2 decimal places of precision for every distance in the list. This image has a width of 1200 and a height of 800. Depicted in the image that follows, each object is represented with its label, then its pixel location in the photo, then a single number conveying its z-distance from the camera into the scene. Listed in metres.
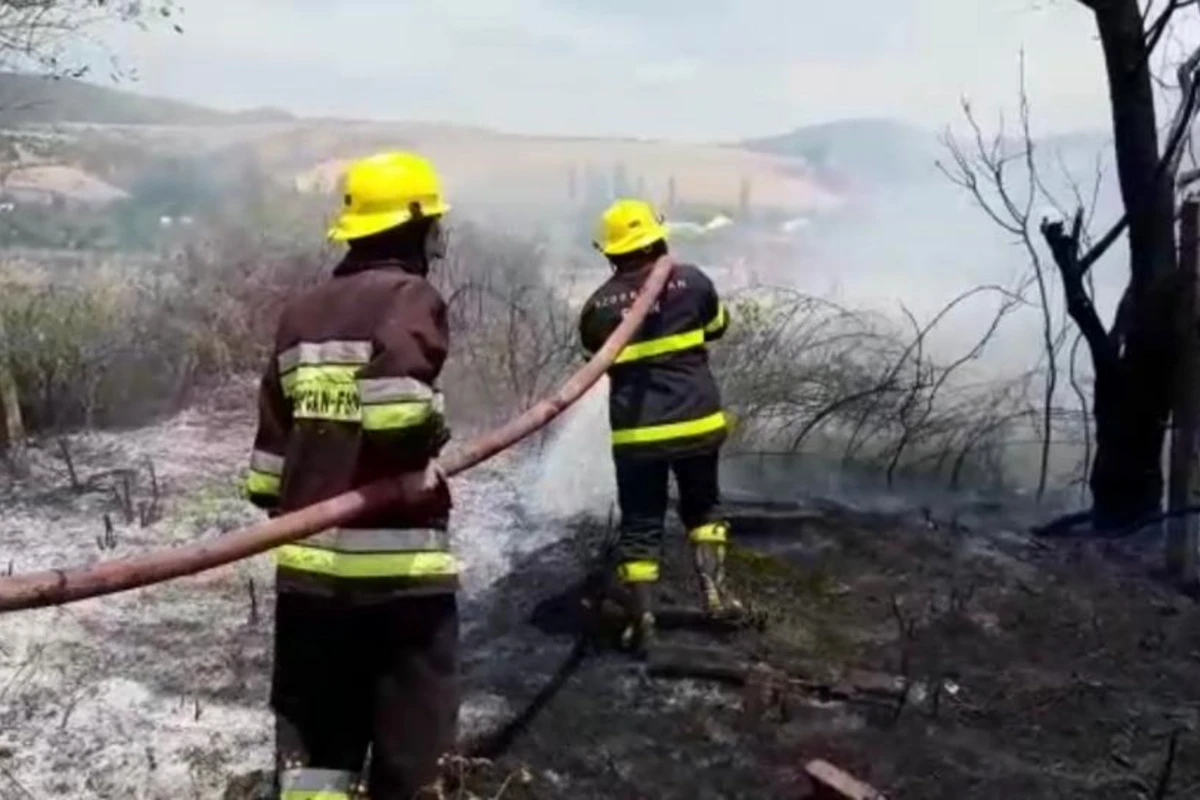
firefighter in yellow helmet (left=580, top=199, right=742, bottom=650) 5.77
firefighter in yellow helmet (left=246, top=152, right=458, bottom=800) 3.59
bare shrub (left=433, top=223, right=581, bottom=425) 9.45
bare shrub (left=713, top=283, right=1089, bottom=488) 8.51
